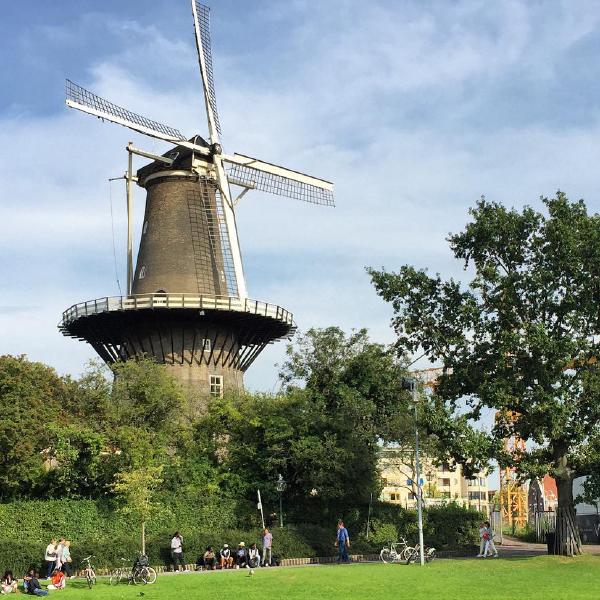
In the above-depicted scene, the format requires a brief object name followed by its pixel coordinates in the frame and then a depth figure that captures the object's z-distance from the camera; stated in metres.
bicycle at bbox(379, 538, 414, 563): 33.84
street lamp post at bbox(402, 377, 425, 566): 32.06
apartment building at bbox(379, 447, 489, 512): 93.44
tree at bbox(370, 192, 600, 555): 33.22
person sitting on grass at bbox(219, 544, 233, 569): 34.53
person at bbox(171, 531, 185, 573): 33.47
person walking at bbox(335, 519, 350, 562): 35.62
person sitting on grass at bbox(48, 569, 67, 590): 27.05
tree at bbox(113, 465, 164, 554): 32.94
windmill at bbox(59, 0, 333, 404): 51.34
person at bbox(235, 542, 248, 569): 34.53
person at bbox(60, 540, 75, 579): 29.55
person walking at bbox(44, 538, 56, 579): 29.47
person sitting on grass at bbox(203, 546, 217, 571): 34.38
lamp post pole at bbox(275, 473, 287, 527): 40.25
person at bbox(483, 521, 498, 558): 36.19
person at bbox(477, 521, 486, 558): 36.75
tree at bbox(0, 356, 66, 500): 35.12
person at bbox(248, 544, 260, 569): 34.16
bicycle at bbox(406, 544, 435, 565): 33.76
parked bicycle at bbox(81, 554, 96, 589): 27.05
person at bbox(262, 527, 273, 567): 34.72
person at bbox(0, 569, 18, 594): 25.78
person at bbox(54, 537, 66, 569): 28.69
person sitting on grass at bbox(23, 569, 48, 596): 24.77
